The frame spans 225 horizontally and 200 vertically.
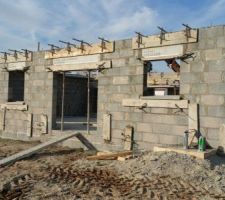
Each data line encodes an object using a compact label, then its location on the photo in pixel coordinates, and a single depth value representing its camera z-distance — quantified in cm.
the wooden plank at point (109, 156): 663
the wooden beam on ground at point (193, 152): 580
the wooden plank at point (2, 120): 1057
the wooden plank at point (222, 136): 616
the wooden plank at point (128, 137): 747
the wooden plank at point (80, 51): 800
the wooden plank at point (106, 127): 786
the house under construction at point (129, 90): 639
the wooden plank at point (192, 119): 646
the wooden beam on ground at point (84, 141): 826
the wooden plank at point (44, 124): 926
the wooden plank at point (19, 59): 995
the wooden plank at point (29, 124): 968
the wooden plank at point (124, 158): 637
